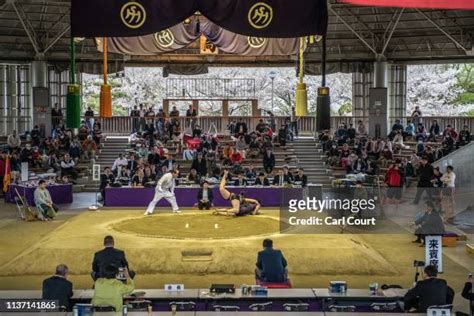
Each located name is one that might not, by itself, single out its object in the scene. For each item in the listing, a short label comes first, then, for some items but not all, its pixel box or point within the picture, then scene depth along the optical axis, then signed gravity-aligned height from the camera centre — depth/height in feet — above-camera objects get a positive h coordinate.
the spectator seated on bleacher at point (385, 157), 70.07 -2.51
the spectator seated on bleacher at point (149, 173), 59.98 -3.50
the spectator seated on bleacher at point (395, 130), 80.58 +0.14
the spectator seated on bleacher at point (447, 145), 72.02 -1.37
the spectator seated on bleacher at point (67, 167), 67.67 -3.35
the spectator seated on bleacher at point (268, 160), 65.41 -2.61
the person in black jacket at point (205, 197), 53.72 -4.89
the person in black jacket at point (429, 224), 41.04 -5.33
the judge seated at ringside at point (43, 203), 50.31 -4.98
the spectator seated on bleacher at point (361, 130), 83.25 +0.15
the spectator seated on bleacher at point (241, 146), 71.05 -1.47
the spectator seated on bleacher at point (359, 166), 67.14 -3.23
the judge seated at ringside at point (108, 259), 26.16 -4.62
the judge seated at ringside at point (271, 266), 27.55 -5.13
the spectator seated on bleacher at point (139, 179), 58.59 -3.88
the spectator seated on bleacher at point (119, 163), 64.09 -2.87
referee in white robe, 49.33 -4.07
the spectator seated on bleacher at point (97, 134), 79.87 -0.32
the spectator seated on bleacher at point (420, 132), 79.58 -0.08
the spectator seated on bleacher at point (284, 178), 59.10 -3.86
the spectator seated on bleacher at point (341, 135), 77.25 -0.41
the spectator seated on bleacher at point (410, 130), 82.52 +0.15
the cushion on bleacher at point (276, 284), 26.81 -5.73
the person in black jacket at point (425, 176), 56.39 -3.48
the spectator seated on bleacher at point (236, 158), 66.69 -2.47
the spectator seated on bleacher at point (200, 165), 63.62 -3.00
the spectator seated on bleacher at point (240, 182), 58.37 -4.09
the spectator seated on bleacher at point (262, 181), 58.75 -4.03
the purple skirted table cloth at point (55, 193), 58.44 -5.17
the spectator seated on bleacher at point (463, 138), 73.31 -0.69
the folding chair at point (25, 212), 50.90 -5.83
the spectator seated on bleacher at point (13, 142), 72.08 -1.11
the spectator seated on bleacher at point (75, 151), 72.57 -2.00
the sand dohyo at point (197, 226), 41.24 -5.78
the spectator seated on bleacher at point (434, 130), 81.34 +0.15
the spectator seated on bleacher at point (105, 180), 58.18 -3.94
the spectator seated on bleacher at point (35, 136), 76.69 -0.52
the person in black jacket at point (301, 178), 58.59 -3.82
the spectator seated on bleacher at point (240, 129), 77.89 +0.24
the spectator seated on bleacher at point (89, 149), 75.87 -1.87
